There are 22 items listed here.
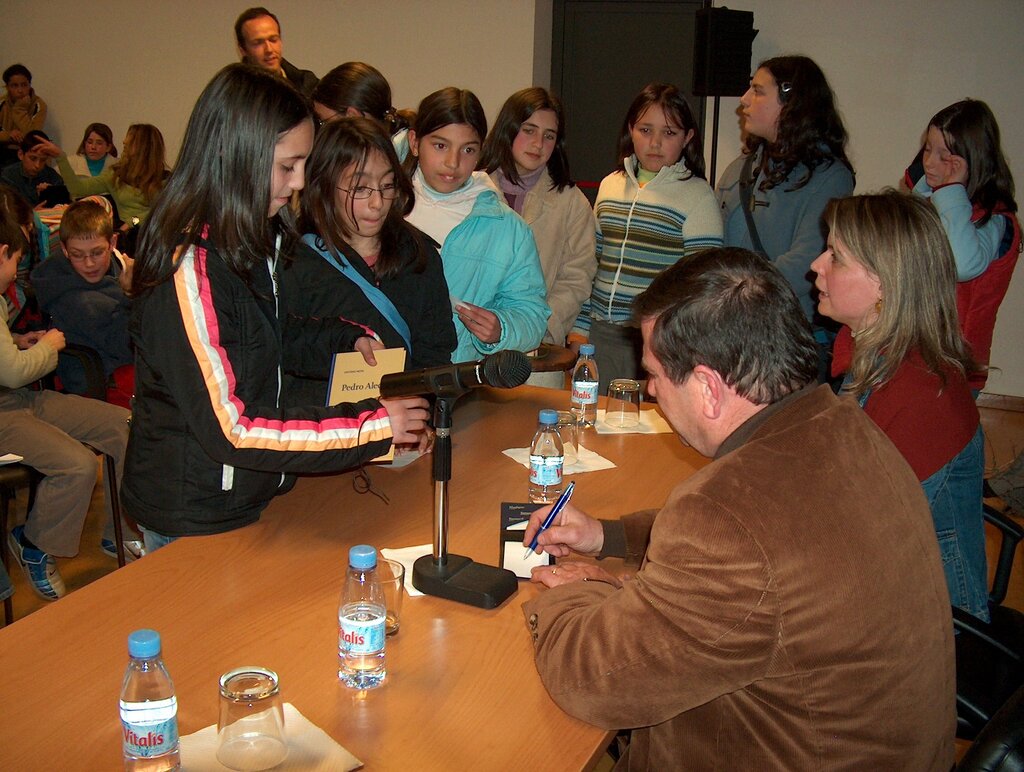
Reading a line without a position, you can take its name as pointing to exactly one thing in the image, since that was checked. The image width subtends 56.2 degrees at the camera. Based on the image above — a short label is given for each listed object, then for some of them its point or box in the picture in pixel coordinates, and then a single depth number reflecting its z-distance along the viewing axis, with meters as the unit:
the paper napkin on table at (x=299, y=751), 1.25
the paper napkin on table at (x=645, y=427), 2.76
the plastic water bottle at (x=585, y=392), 2.79
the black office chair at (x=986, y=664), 1.99
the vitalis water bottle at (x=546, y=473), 2.17
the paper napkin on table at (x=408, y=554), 1.83
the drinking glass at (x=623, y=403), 2.85
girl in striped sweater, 3.68
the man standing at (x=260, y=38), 4.56
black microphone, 1.51
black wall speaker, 5.79
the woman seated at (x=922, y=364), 2.20
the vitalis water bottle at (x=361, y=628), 1.42
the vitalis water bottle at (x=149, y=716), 1.19
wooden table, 1.31
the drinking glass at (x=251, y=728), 1.26
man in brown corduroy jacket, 1.19
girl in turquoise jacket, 2.91
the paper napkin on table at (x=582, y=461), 2.43
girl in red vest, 3.35
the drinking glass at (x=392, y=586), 1.63
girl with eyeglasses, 2.40
